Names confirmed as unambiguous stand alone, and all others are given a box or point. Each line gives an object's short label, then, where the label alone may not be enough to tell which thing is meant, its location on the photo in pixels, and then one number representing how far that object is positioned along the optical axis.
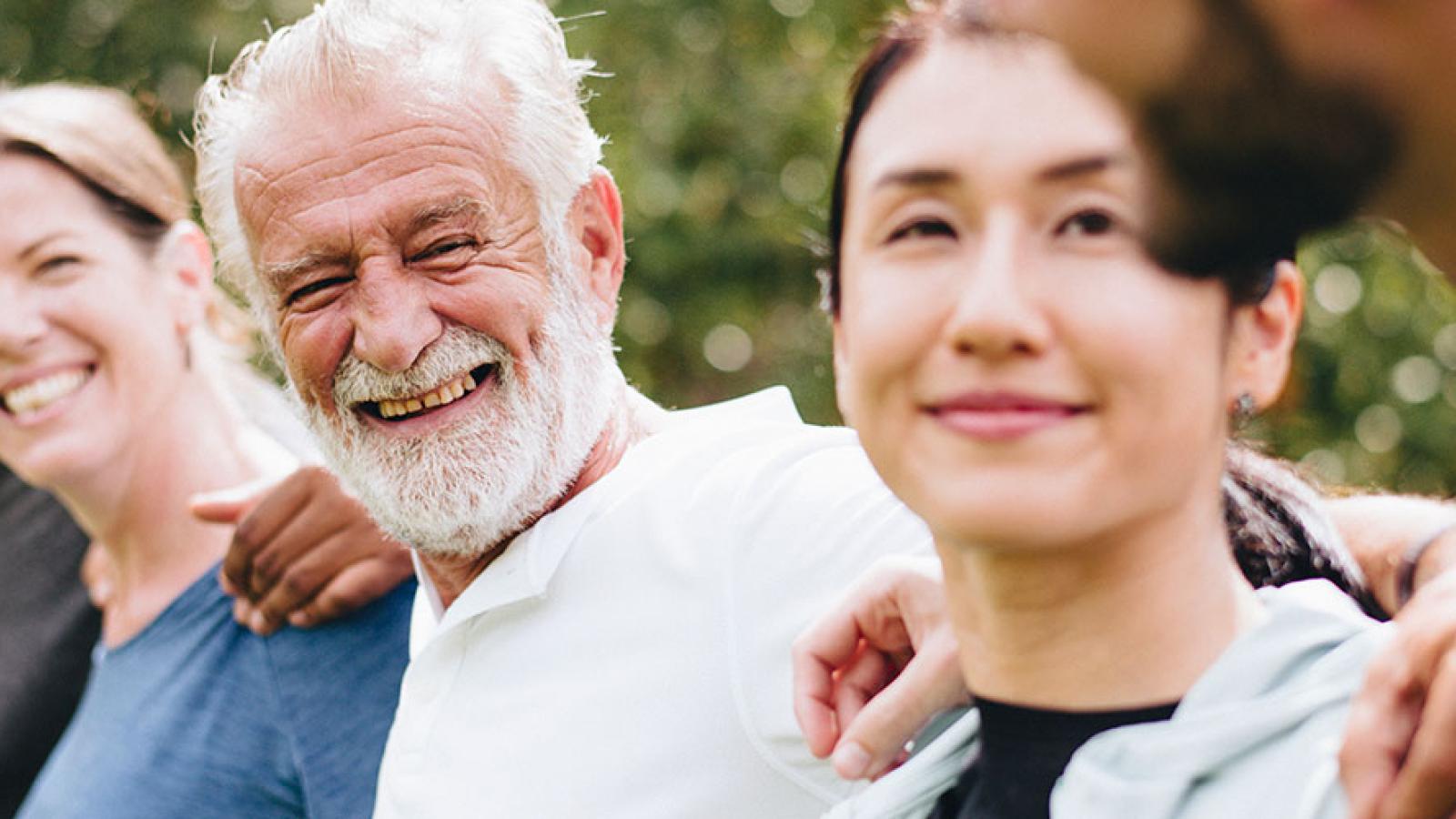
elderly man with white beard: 1.53
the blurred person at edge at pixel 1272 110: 0.57
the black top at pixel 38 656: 2.03
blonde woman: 1.80
